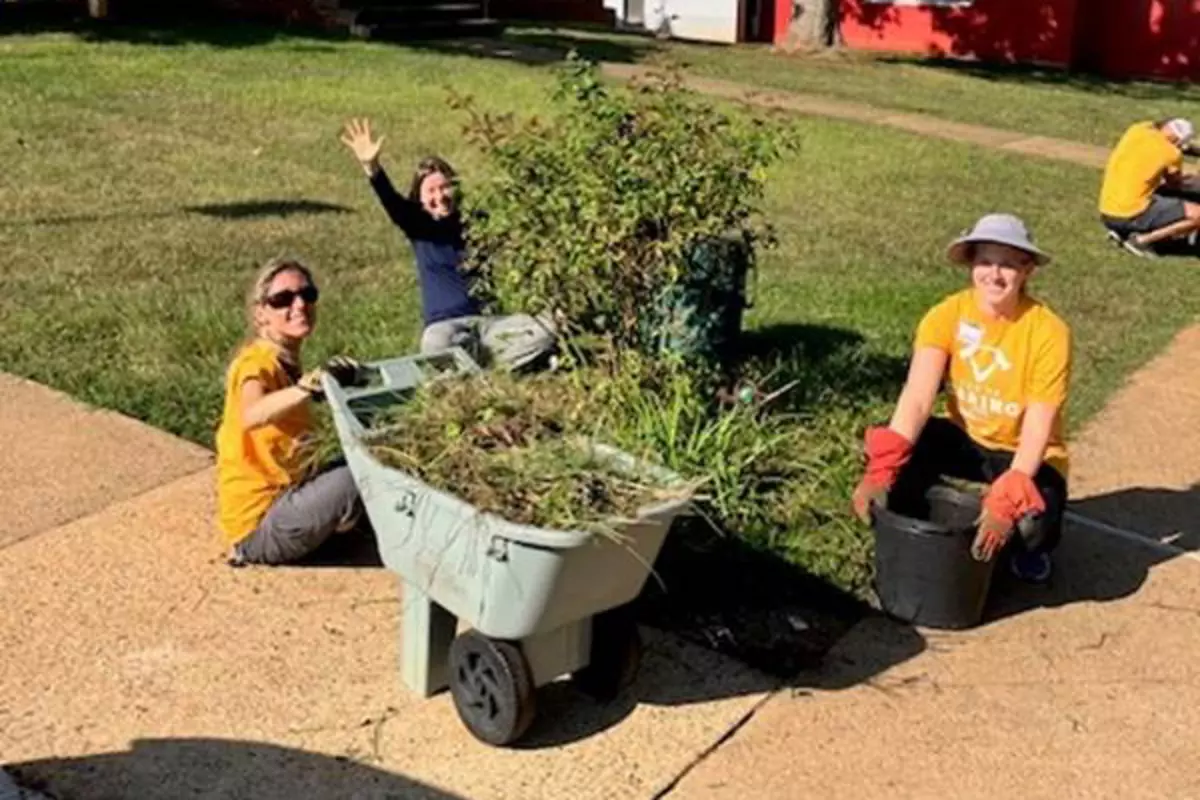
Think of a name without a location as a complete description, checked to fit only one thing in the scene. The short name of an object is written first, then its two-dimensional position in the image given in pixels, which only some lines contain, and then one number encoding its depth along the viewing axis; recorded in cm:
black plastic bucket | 438
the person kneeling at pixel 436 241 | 549
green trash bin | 516
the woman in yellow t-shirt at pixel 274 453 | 437
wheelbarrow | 342
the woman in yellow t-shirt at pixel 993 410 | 445
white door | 2598
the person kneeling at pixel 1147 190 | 993
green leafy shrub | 459
